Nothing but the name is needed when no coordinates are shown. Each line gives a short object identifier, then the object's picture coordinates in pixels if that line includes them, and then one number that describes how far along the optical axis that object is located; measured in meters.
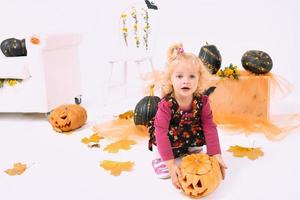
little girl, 1.68
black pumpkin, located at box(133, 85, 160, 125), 2.40
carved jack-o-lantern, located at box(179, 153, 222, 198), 1.55
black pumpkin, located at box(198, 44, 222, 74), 2.63
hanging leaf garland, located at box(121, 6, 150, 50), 3.57
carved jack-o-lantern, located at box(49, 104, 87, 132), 2.54
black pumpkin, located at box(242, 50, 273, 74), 2.56
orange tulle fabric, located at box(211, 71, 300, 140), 2.54
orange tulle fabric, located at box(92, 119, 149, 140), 2.44
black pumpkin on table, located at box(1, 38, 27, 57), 3.11
